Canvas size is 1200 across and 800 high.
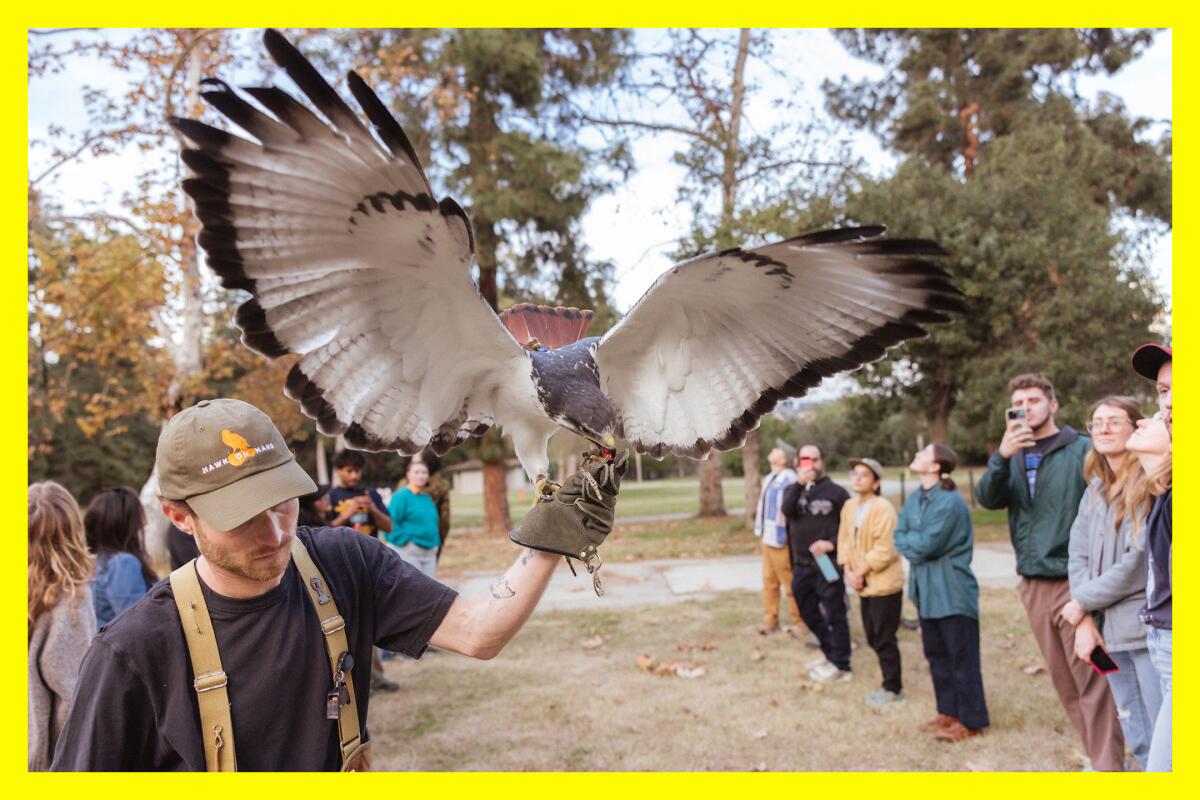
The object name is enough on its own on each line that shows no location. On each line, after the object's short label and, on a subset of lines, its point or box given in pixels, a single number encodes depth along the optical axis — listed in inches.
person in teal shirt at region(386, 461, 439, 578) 241.6
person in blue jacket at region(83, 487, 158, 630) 136.9
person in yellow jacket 206.1
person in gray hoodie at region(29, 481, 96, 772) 100.1
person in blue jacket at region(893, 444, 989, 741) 181.9
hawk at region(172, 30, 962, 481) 74.2
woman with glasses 130.2
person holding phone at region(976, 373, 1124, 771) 151.9
